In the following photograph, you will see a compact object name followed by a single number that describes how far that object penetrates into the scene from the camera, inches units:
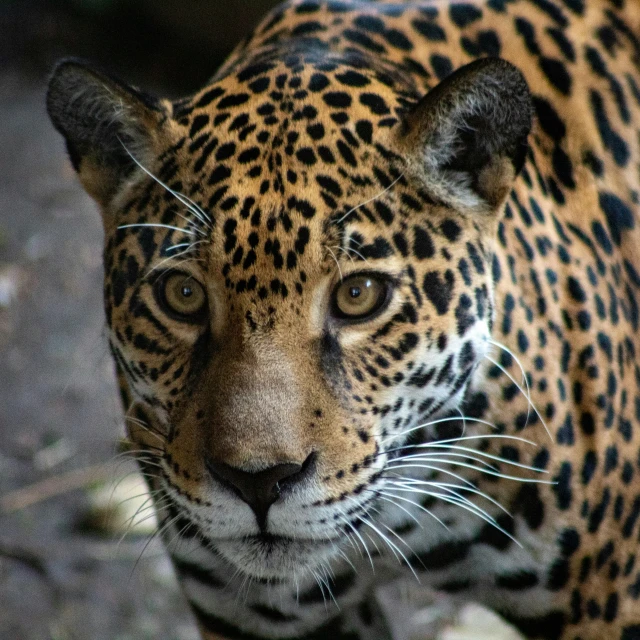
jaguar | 204.1
